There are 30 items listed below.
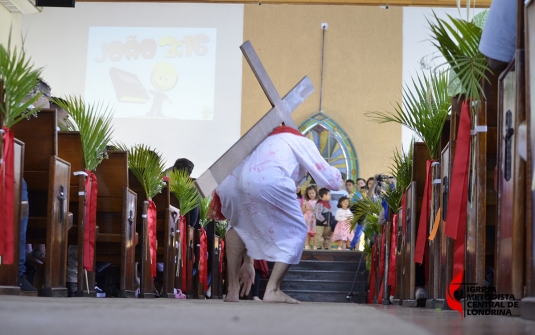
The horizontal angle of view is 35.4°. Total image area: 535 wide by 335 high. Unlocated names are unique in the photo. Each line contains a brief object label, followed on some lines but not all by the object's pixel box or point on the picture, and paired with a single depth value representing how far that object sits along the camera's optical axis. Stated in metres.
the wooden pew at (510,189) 2.24
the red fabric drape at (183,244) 8.45
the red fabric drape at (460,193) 3.50
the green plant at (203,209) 9.84
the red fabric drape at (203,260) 9.75
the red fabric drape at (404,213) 6.07
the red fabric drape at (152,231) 7.02
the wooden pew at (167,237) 7.62
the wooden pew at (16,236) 4.03
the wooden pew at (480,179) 3.20
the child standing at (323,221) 14.78
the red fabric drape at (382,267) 8.20
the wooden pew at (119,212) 6.23
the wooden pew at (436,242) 4.33
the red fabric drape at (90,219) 5.49
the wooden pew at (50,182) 4.77
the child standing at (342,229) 14.72
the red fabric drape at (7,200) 3.84
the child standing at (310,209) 14.56
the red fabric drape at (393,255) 7.12
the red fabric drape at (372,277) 9.80
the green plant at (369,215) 8.76
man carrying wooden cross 4.54
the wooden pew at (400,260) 6.40
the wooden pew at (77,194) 5.45
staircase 11.62
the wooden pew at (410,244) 5.52
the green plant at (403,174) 6.19
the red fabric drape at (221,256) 11.36
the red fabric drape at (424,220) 4.86
